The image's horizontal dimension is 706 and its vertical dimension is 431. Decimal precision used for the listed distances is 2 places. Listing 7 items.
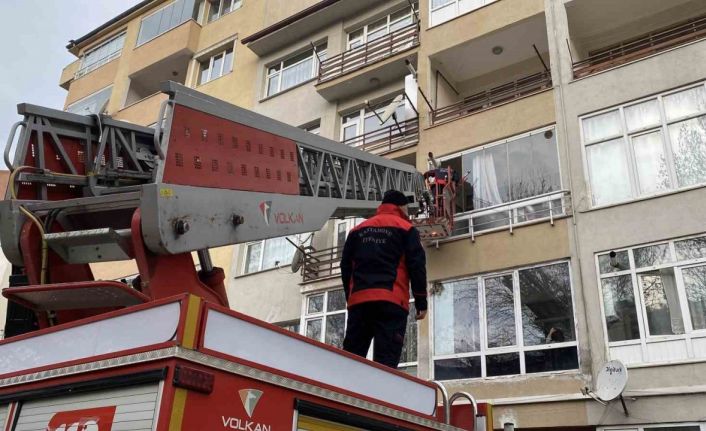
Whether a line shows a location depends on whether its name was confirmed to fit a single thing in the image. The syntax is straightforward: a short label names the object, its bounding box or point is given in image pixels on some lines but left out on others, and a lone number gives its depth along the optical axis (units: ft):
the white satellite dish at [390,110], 51.13
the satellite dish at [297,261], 51.34
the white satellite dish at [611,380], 32.58
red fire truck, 10.64
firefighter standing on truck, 19.24
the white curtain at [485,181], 45.75
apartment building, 35.47
